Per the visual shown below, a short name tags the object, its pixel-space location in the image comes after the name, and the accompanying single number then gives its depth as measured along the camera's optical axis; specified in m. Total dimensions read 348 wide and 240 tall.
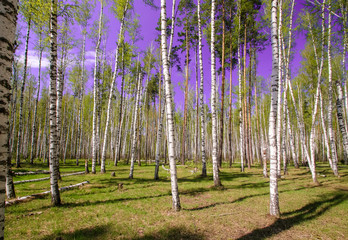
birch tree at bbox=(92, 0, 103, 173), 12.56
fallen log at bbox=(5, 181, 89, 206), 5.92
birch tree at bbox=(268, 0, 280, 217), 5.54
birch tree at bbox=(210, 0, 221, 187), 8.62
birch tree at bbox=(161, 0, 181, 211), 5.70
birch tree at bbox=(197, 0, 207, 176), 11.79
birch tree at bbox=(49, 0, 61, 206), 5.85
